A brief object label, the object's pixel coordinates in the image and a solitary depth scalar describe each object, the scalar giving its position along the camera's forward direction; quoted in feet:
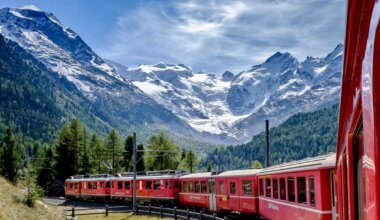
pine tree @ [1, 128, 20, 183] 248.93
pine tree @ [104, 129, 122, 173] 294.46
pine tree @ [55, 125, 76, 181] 280.72
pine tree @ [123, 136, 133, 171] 298.35
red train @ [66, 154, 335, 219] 43.55
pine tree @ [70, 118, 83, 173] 285.64
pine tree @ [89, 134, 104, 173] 301.43
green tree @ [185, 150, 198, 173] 278.46
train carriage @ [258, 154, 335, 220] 41.52
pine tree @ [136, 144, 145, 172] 286.46
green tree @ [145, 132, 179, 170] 267.59
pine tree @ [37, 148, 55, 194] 282.62
